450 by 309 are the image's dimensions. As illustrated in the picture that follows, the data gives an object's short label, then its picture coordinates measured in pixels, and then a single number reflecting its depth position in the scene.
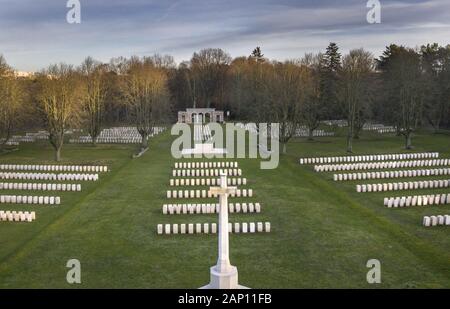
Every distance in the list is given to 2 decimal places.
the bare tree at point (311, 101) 53.69
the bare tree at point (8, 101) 47.34
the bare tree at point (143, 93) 53.86
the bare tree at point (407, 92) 50.81
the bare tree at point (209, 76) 112.62
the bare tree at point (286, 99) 48.62
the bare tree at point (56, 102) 44.41
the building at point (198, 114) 95.12
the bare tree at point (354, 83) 50.00
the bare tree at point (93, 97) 56.72
